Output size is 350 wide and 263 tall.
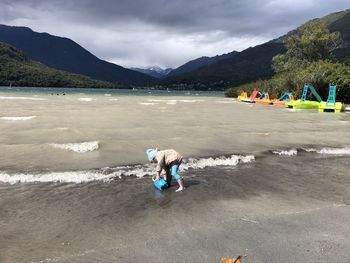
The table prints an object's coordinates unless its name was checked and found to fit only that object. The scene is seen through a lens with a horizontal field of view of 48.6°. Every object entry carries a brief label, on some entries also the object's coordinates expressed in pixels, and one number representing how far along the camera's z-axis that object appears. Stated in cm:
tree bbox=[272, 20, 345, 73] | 6725
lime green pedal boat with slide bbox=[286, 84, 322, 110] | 4413
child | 938
